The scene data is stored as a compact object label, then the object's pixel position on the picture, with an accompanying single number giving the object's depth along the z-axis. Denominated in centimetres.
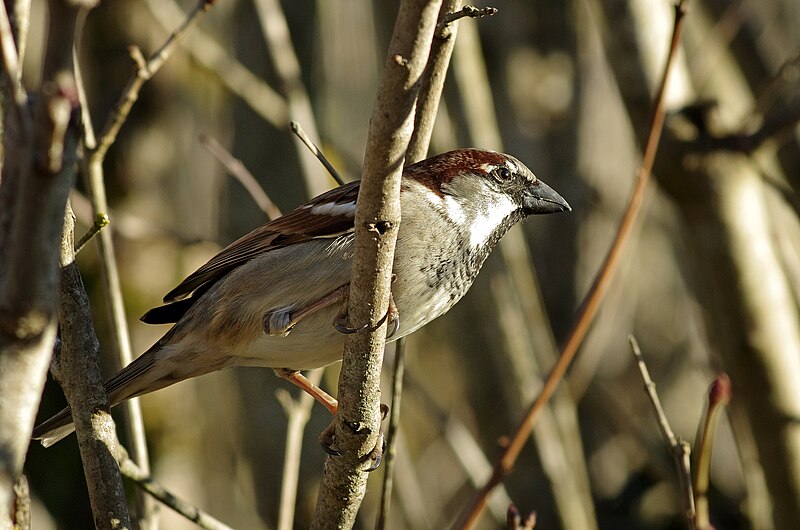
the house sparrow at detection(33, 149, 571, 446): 580
